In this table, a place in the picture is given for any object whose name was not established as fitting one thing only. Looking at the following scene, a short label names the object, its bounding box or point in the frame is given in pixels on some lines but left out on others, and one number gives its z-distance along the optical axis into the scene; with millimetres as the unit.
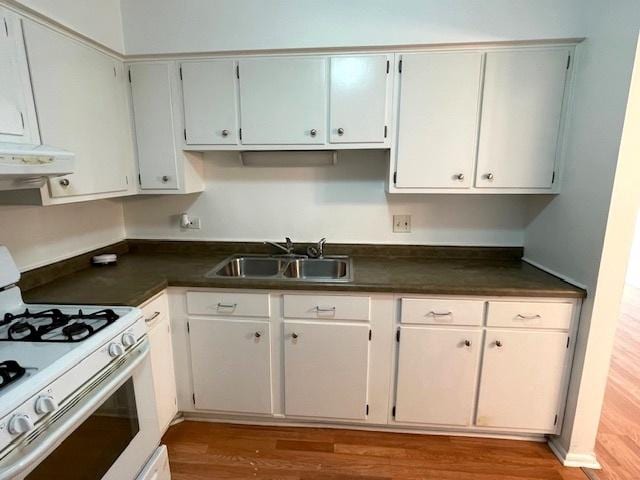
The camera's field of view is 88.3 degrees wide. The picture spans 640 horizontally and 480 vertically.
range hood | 1018
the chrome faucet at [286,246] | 2196
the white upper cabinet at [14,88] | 1237
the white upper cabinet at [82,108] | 1393
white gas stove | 849
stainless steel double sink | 2129
